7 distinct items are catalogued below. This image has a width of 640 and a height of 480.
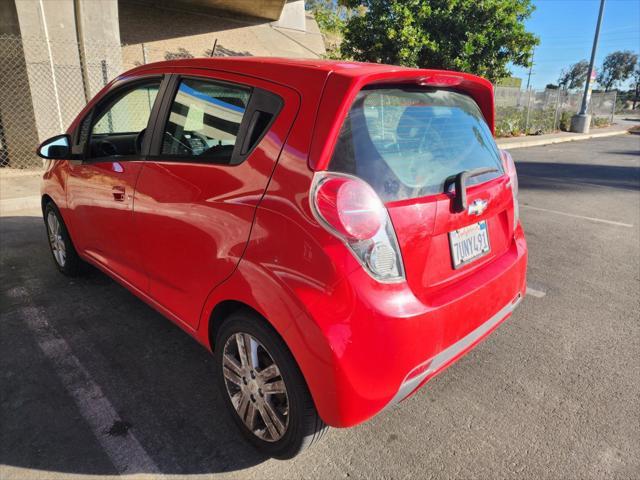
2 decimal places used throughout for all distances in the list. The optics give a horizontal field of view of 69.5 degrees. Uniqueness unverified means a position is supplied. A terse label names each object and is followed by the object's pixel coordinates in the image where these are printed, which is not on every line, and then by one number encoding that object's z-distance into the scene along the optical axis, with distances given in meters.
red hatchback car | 1.72
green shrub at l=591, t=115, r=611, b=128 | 27.53
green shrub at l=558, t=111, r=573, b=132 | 22.95
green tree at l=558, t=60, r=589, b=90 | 85.11
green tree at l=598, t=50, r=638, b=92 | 76.19
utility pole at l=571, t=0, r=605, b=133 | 19.03
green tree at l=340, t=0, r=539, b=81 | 14.09
